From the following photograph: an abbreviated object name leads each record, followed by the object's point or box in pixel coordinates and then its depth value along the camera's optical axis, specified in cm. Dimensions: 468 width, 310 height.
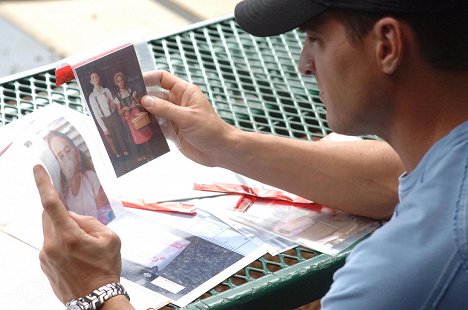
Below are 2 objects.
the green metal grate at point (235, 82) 264
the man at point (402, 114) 204
